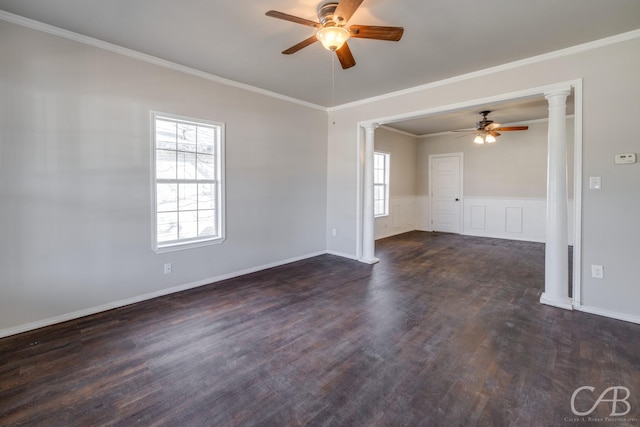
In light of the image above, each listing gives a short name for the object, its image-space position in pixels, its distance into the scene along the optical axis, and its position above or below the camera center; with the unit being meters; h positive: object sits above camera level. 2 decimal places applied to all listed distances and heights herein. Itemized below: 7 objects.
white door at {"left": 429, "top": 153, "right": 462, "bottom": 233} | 7.80 +0.50
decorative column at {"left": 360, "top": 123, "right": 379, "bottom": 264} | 5.04 +0.06
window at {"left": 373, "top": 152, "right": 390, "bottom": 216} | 7.29 +0.65
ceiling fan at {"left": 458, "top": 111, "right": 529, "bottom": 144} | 5.64 +1.62
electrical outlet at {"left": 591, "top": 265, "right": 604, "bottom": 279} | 2.99 -0.64
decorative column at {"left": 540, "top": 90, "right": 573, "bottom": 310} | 3.16 +0.08
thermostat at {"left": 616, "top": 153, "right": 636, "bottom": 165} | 2.81 +0.50
